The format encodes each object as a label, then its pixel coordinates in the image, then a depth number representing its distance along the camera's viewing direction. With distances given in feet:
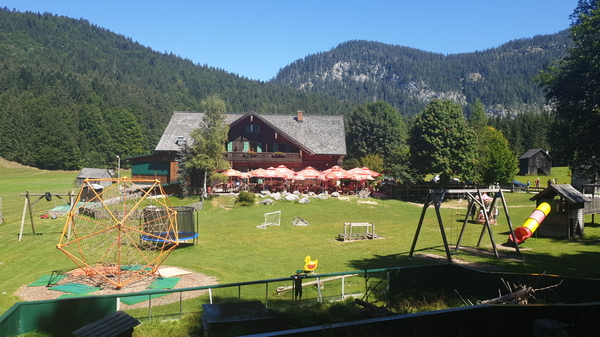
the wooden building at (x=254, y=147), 167.94
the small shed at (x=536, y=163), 252.83
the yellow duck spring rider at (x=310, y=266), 49.26
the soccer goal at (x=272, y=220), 90.12
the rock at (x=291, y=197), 121.60
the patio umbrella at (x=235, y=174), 138.08
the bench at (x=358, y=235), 75.77
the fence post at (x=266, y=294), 33.37
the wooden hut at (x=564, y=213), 70.51
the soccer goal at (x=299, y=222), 92.32
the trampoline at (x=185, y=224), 71.93
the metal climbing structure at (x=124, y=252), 53.16
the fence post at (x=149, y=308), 31.08
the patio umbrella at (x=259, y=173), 140.24
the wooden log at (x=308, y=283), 34.69
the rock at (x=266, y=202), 118.23
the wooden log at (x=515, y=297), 31.76
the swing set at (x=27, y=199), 75.50
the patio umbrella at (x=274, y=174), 139.03
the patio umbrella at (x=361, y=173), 137.03
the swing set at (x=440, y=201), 57.21
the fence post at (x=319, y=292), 36.40
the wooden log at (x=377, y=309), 29.35
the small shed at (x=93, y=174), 156.56
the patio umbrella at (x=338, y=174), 136.26
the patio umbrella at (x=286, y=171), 140.54
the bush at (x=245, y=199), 117.39
